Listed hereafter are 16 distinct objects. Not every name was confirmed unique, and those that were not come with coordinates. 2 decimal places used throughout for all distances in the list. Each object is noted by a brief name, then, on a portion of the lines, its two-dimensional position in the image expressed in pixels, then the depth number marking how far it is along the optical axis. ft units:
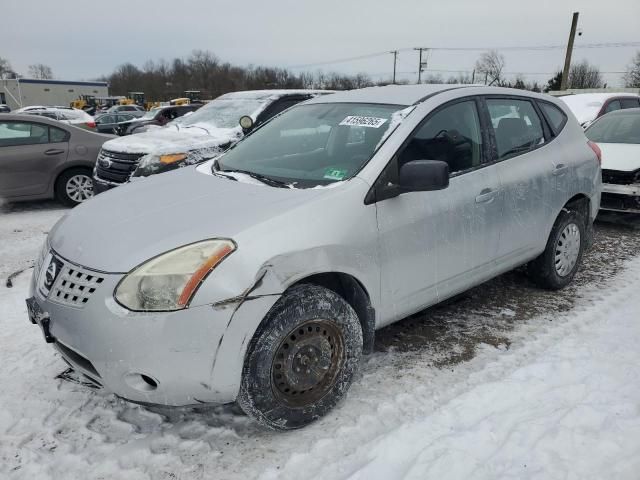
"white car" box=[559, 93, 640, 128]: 34.45
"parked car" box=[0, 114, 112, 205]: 23.86
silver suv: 7.06
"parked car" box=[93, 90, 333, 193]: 20.16
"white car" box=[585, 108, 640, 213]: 20.59
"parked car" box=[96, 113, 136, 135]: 67.41
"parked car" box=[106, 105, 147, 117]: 98.29
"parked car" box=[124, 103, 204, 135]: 56.44
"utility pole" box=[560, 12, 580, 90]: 93.26
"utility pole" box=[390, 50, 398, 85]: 212.84
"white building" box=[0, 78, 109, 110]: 199.21
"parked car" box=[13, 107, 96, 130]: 56.03
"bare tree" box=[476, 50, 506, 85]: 216.72
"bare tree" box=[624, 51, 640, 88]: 175.63
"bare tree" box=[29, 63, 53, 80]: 370.61
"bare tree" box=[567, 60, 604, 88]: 201.87
